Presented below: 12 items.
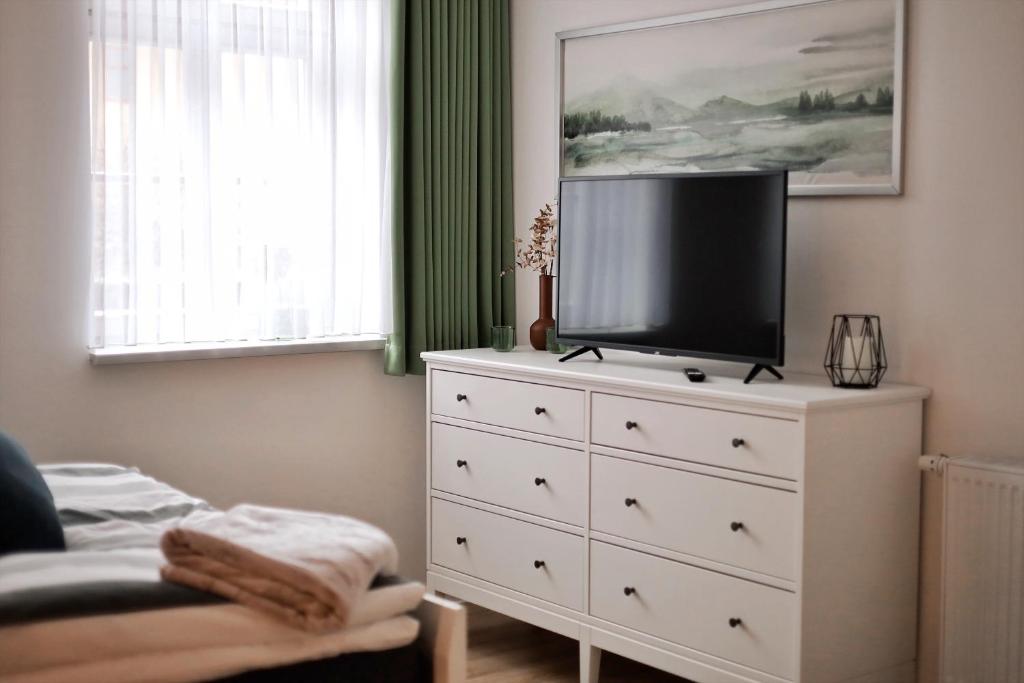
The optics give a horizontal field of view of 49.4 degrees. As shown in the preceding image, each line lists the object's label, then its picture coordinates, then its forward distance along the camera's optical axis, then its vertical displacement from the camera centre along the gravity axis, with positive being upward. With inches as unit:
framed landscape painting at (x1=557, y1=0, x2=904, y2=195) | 118.0 +21.4
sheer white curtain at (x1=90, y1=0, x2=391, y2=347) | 128.4 +12.4
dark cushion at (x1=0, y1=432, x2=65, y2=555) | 74.0 -16.6
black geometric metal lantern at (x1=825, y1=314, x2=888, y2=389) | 112.7 -8.3
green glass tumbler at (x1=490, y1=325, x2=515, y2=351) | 144.9 -8.4
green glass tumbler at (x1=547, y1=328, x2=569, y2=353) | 144.7 -9.3
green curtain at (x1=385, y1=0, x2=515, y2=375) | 149.7 +13.1
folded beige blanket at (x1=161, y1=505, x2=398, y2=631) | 61.9 -16.6
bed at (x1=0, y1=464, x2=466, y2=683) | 59.5 -20.3
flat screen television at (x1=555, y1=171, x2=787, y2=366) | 114.9 +1.1
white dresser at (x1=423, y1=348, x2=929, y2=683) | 106.3 -25.0
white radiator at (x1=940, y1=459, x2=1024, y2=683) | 105.9 -28.6
